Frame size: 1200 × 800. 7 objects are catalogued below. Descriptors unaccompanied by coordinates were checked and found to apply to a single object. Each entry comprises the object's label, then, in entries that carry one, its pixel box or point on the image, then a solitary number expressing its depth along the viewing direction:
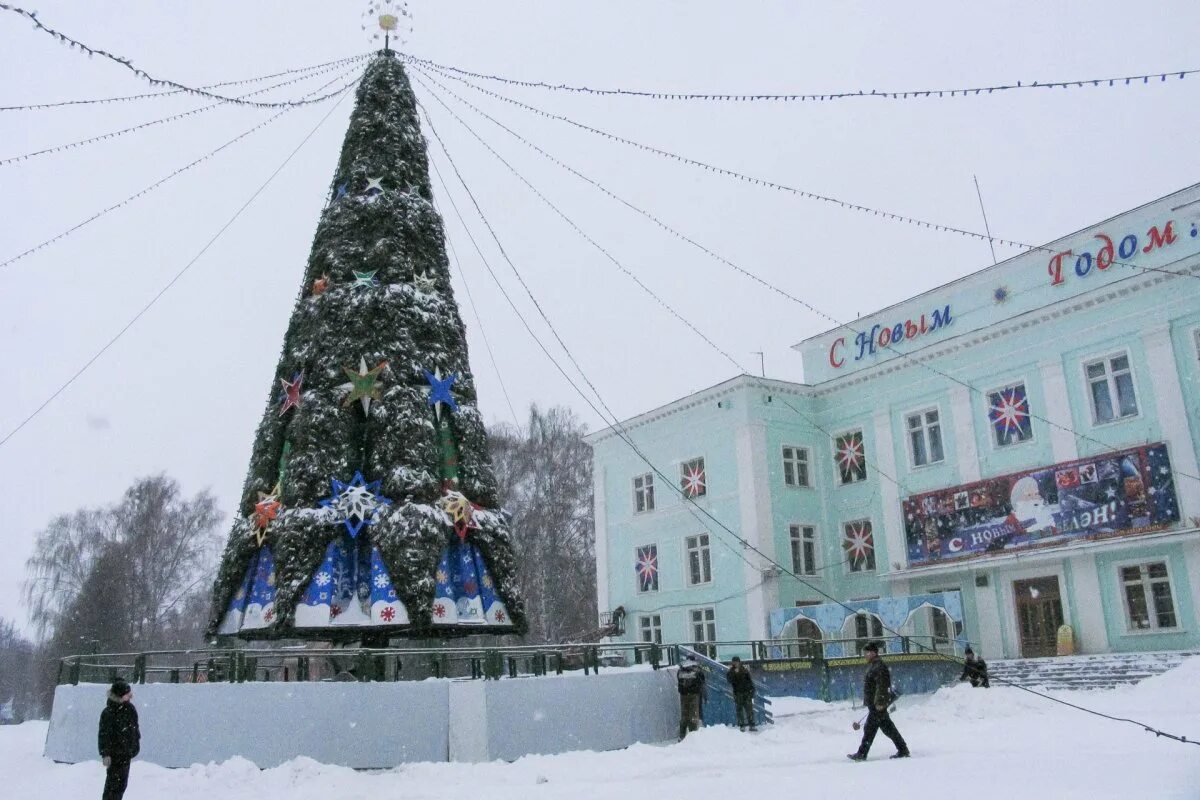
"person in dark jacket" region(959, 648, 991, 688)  17.83
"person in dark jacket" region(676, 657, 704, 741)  13.62
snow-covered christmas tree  12.12
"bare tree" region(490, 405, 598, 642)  37.03
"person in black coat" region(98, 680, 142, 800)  8.12
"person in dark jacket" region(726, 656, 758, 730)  14.12
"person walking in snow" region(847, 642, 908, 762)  10.30
